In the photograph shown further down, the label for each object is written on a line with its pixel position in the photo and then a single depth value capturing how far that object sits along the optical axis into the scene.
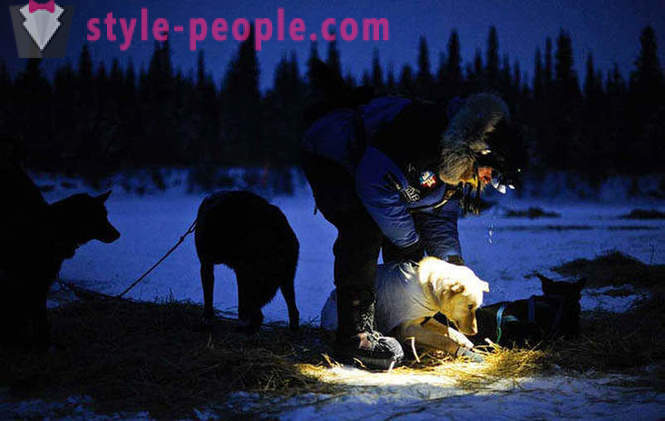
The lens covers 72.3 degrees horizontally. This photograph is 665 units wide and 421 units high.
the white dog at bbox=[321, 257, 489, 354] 2.80
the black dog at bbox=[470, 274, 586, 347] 3.09
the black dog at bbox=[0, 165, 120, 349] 3.00
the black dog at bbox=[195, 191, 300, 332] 3.49
